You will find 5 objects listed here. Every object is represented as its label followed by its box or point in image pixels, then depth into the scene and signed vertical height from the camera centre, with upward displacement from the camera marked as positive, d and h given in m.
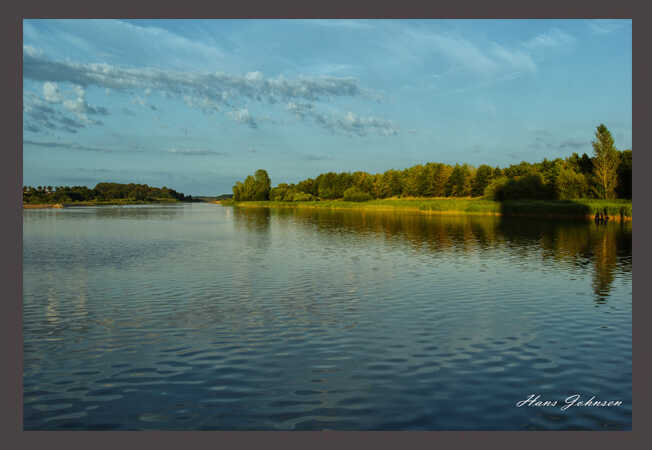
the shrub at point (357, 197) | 193.38 +7.13
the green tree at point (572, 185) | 99.38 +5.94
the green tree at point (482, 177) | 169.88 +12.93
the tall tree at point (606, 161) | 94.38 +10.10
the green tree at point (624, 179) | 95.06 +6.67
